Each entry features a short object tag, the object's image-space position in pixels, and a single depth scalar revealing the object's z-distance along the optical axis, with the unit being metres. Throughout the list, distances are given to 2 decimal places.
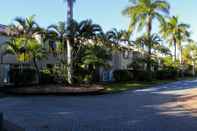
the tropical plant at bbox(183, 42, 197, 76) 49.72
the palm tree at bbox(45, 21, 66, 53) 18.17
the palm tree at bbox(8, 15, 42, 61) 17.90
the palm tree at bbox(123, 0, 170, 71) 25.08
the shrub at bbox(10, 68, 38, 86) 17.83
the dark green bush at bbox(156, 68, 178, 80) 31.15
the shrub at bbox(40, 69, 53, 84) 19.31
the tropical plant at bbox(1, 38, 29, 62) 17.39
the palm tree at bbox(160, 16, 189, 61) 37.81
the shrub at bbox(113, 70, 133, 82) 25.18
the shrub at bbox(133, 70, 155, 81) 25.46
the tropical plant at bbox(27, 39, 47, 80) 17.56
